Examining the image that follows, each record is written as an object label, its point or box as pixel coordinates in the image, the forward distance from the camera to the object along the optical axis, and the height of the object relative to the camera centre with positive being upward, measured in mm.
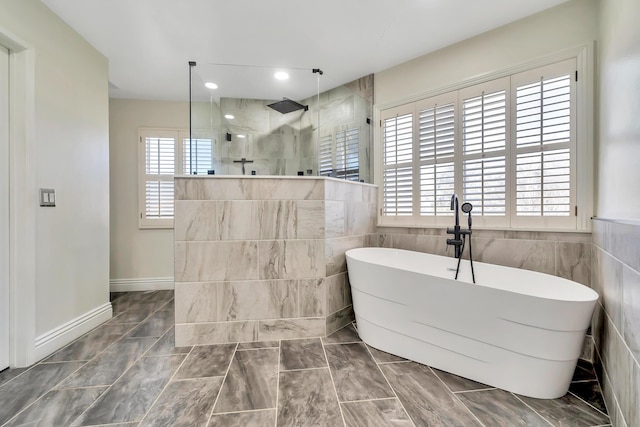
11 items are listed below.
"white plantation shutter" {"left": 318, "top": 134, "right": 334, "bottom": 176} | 2574 +591
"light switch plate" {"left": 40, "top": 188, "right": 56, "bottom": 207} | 1812 +86
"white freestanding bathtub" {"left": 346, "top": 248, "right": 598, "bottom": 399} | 1274 -635
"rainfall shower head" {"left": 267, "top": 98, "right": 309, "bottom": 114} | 3000 +1237
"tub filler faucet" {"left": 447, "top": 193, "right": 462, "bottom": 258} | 1971 -164
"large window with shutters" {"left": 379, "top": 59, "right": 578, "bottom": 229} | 1828 +486
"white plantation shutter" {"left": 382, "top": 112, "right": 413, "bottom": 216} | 2547 +470
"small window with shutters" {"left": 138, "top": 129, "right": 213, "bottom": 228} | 3314 +515
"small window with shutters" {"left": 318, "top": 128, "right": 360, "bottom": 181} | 2590 +602
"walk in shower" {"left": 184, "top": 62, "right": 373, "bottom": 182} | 2643 +1026
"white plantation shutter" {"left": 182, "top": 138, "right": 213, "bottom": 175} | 2199 +497
